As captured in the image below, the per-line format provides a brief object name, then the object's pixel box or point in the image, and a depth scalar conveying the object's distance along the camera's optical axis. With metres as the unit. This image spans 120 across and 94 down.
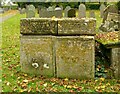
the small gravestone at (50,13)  14.55
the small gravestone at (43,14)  14.91
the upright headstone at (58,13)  14.97
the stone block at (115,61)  5.14
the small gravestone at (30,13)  16.56
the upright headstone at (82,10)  18.59
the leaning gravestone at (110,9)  10.74
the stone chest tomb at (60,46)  5.05
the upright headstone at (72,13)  13.83
